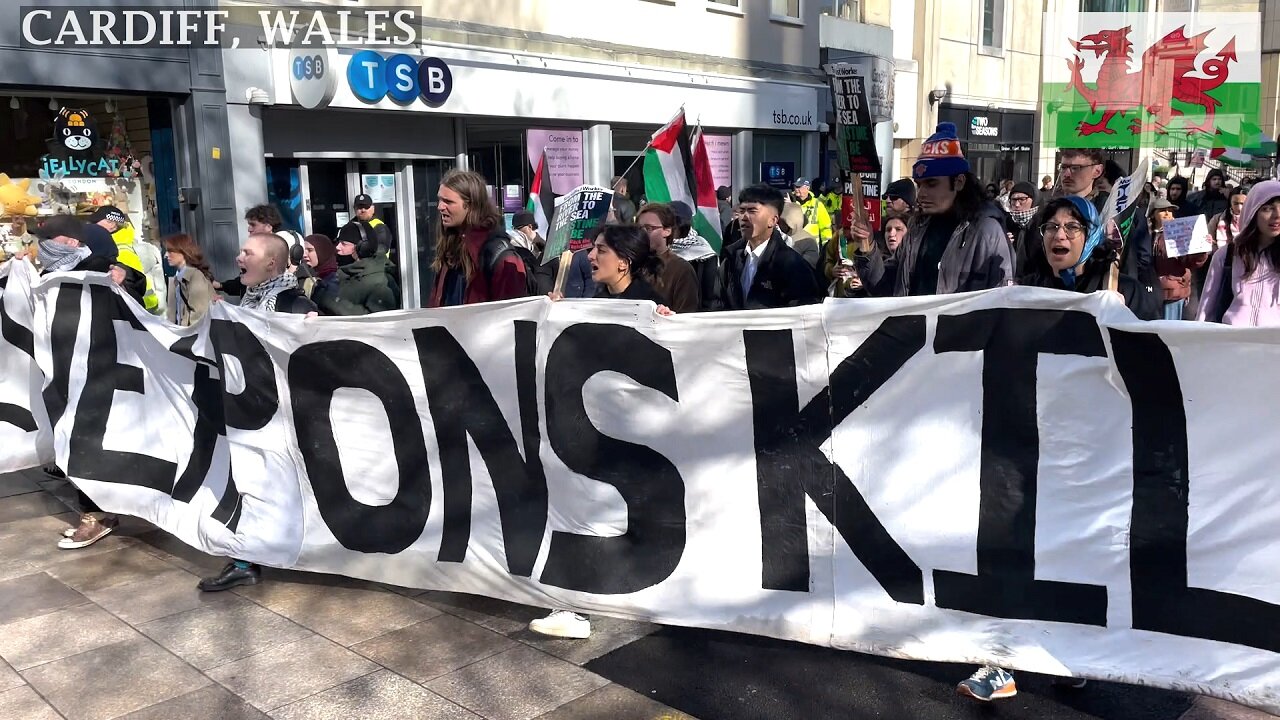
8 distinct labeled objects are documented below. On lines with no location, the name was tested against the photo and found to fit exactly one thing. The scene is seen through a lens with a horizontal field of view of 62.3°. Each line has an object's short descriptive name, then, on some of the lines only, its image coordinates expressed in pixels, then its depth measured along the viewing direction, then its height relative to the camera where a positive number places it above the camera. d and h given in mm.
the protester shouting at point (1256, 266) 4652 -423
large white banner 3270 -1084
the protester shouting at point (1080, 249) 4062 -290
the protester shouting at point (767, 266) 5465 -464
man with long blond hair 5203 -350
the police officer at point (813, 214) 12742 -463
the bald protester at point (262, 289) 5121 -520
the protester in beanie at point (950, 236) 4703 -279
